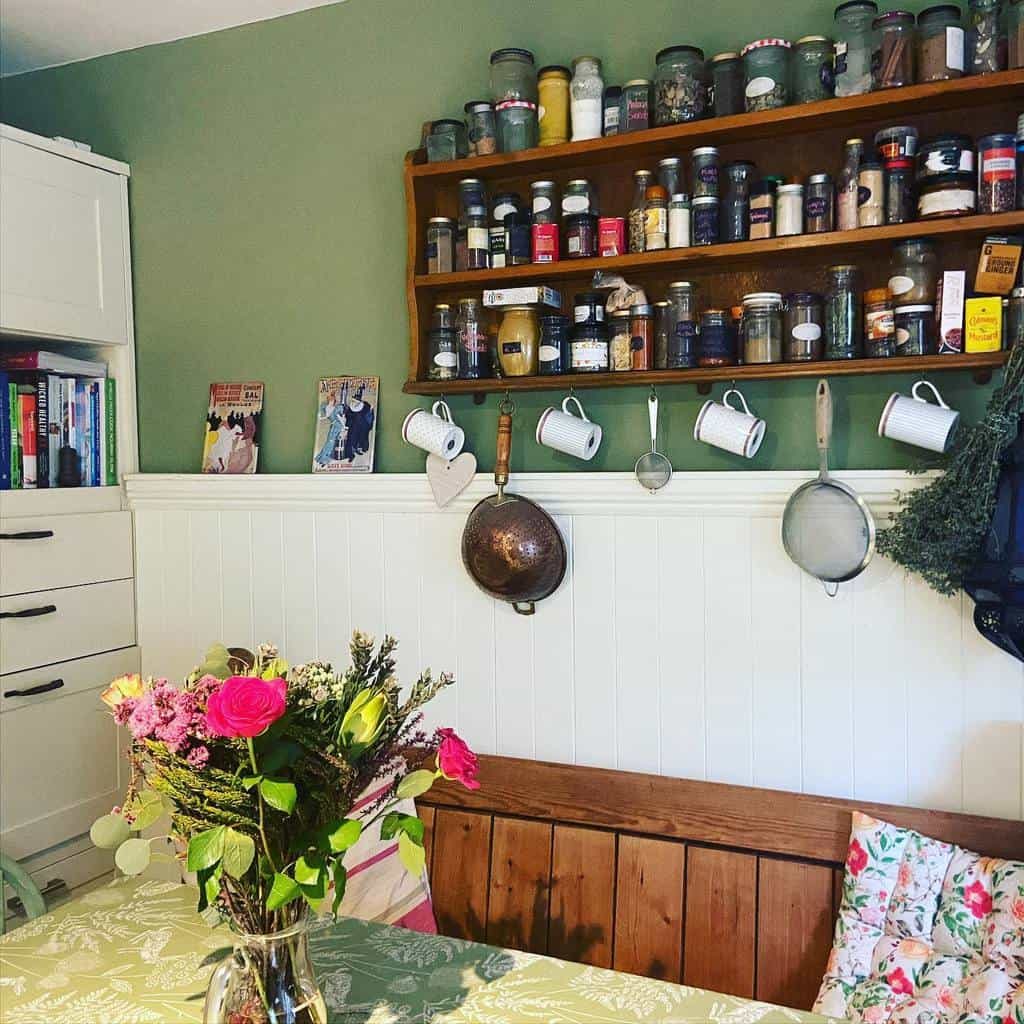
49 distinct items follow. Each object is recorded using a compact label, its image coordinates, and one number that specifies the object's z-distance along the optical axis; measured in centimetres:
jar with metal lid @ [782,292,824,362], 188
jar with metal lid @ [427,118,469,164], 216
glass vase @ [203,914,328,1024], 115
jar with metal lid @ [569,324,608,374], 204
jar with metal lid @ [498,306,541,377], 210
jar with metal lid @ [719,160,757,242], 191
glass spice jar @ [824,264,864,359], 187
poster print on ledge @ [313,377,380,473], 237
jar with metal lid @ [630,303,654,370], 201
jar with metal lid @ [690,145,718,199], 194
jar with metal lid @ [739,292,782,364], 191
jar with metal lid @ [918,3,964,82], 173
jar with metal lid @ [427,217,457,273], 216
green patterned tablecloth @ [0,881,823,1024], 132
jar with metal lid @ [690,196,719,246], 193
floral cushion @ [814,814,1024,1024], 158
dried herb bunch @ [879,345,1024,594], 166
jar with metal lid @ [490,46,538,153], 207
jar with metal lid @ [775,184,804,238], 187
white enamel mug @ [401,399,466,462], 220
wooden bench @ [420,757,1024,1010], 187
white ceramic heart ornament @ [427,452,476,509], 222
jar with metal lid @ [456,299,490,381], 215
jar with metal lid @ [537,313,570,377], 207
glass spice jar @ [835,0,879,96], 181
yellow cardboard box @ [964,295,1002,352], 175
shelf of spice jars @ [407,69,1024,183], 172
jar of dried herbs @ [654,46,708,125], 193
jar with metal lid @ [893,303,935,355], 179
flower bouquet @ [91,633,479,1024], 108
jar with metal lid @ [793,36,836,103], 185
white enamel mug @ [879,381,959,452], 178
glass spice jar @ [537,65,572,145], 206
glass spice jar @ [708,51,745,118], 191
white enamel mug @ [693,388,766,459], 194
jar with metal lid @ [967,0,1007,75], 173
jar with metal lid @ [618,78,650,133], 198
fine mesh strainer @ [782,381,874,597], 184
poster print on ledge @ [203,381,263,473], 251
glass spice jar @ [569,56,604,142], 203
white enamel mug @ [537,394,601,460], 208
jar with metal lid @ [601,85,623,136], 202
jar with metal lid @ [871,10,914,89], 177
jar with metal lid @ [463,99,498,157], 211
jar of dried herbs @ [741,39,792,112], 186
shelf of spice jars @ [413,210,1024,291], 173
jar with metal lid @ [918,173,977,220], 175
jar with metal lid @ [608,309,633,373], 202
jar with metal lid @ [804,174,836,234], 186
